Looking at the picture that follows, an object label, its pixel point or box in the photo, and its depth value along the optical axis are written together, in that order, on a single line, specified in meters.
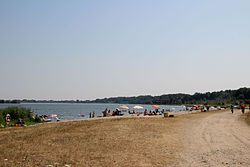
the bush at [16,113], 32.55
